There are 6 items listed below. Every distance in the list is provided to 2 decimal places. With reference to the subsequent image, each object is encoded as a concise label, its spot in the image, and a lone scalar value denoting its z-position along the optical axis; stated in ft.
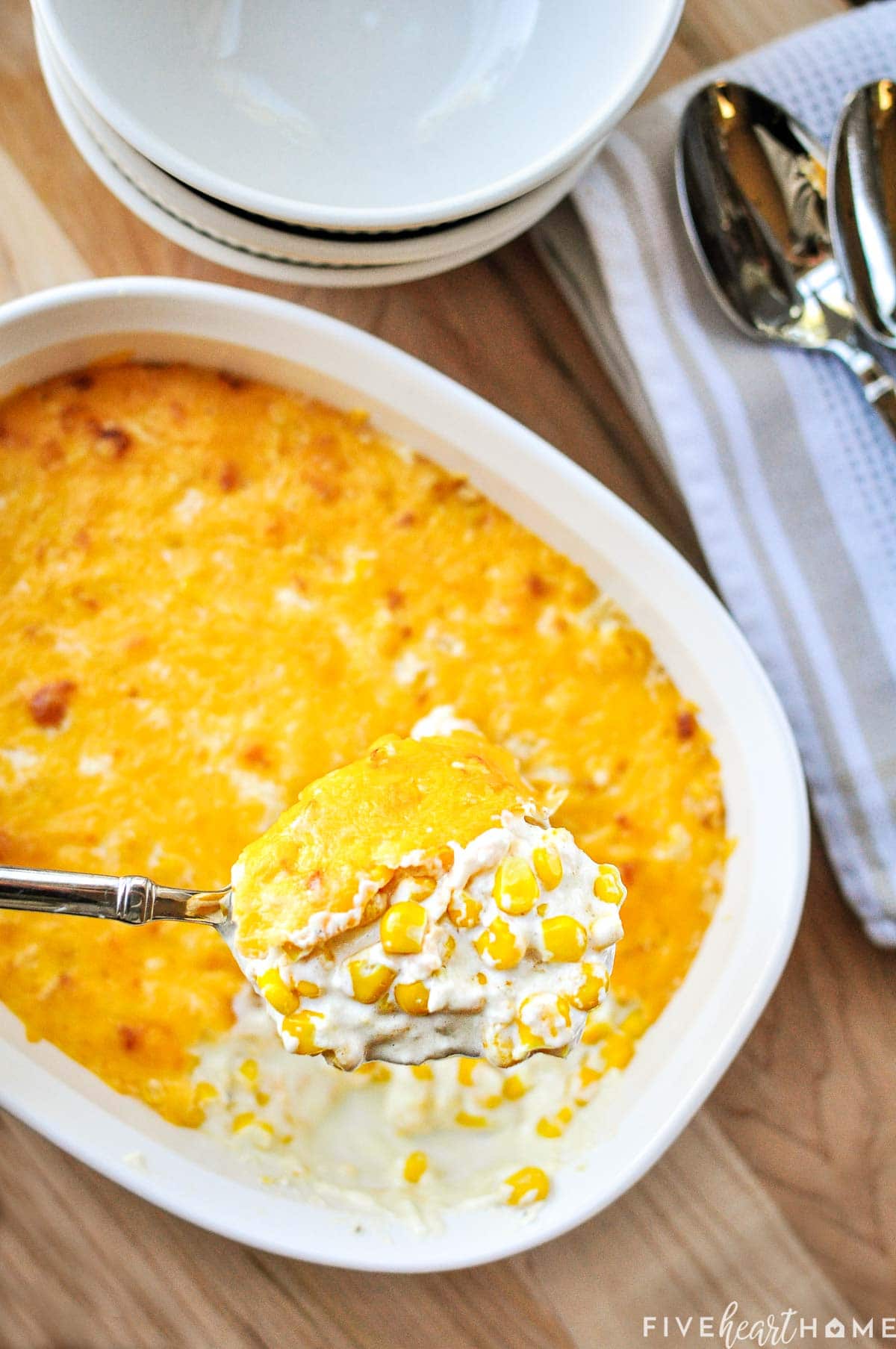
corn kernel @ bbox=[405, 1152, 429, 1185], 2.17
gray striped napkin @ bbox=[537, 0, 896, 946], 2.19
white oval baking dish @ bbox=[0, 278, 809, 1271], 2.11
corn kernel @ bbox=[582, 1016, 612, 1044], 2.18
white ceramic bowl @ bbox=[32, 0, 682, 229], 2.04
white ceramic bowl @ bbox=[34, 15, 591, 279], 2.05
